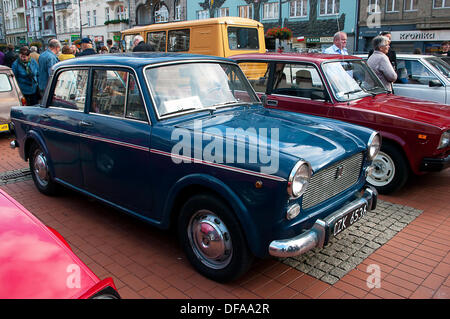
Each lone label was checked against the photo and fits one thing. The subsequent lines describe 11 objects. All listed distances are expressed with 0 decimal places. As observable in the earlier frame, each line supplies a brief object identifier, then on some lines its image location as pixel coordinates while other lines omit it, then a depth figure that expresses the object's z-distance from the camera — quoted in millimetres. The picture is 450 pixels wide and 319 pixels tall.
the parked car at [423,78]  7331
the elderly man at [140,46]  8438
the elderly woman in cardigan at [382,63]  6648
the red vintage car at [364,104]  4879
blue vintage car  2844
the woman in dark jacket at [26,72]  9688
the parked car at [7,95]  8422
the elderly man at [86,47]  9022
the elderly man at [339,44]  7262
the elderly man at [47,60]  8633
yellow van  10570
